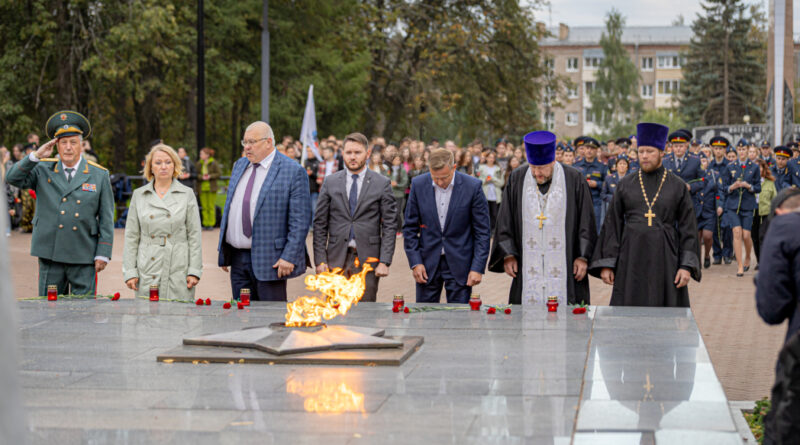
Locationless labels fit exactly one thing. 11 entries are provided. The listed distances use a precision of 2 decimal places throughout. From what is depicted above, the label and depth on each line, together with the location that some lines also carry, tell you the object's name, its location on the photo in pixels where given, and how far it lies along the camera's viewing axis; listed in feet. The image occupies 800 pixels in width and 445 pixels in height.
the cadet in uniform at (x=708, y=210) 55.06
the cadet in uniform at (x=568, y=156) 65.67
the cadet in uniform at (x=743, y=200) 54.34
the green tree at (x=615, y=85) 304.50
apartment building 391.24
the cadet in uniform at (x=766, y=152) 63.72
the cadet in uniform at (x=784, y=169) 56.59
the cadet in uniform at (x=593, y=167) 66.80
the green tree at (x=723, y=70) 216.33
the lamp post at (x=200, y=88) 72.84
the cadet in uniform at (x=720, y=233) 56.49
